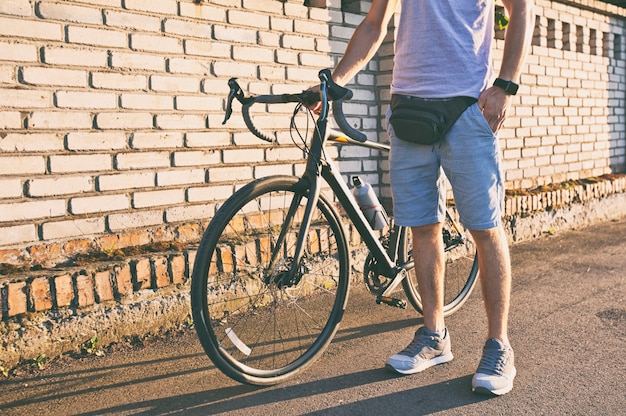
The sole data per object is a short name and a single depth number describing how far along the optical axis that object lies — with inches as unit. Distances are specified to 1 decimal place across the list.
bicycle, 96.4
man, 100.9
